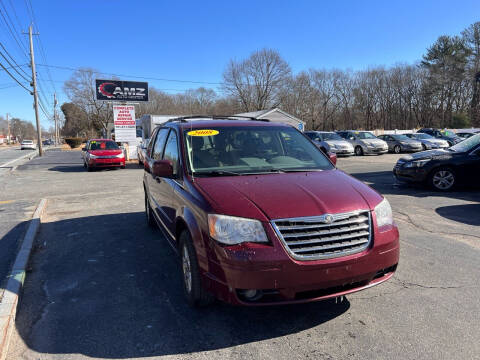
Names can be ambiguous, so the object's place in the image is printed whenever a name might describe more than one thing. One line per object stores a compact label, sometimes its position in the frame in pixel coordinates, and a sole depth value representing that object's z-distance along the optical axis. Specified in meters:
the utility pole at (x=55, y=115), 67.16
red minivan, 2.50
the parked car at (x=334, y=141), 21.83
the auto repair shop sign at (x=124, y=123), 21.44
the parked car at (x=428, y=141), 24.23
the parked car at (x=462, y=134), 29.82
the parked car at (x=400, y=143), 23.95
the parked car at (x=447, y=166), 8.44
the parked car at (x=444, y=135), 26.89
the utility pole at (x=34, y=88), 29.91
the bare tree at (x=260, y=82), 66.69
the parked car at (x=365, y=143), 22.77
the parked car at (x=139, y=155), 18.76
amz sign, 26.73
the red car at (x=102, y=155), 15.91
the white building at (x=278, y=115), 39.25
